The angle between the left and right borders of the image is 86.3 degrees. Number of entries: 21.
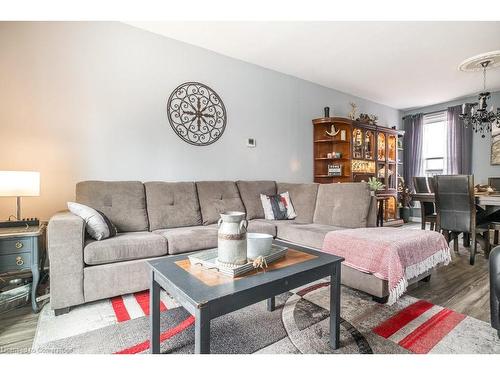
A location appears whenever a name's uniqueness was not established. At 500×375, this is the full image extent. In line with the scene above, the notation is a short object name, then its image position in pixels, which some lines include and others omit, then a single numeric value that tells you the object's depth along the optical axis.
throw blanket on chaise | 1.79
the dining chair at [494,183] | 3.79
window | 5.48
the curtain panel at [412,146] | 5.76
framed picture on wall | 4.70
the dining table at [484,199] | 2.85
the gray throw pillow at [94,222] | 1.92
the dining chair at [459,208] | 2.80
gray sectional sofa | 1.76
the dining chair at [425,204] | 3.51
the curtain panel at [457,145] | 5.02
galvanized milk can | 1.20
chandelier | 3.33
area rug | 1.37
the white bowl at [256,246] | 1.32
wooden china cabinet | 4.46
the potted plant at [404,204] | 5.64
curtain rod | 5.39
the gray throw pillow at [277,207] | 3.10
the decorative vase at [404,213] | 5.68
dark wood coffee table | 0.92
